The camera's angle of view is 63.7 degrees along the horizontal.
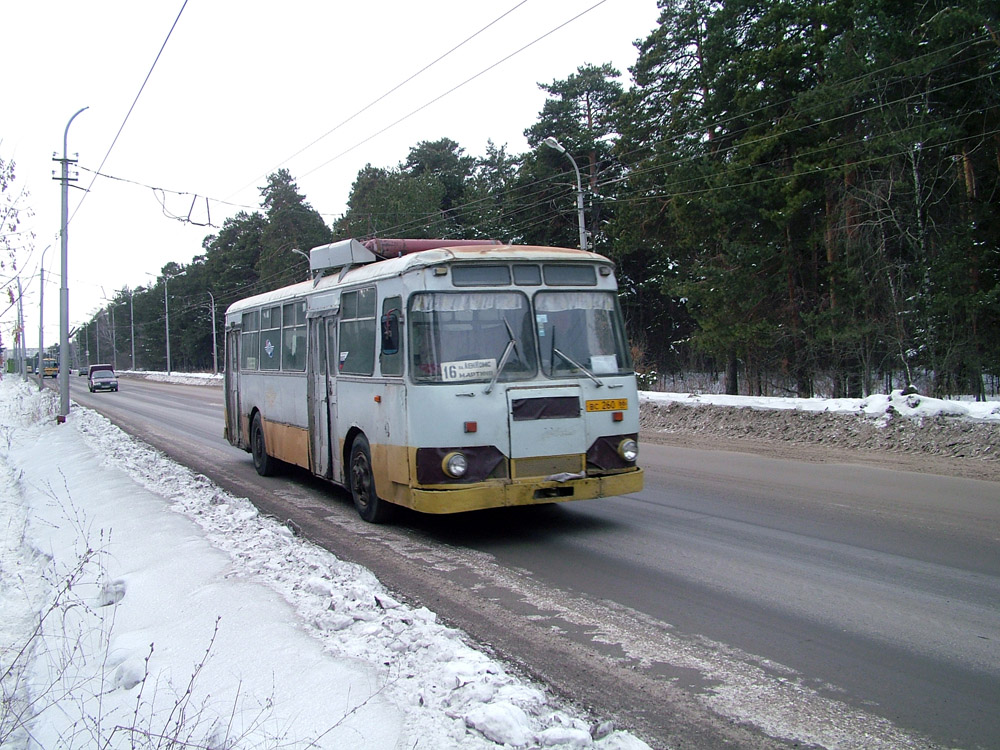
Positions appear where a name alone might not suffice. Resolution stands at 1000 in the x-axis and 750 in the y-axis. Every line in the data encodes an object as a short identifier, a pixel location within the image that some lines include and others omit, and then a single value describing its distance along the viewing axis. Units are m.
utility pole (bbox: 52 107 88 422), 22.97
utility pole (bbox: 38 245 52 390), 36.74
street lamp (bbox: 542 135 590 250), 24.11
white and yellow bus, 7.52
